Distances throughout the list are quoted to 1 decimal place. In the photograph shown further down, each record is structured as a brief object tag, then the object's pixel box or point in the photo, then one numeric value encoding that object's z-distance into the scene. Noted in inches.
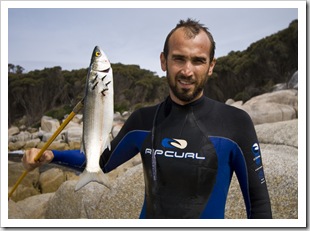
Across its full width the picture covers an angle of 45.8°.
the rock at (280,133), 219.8
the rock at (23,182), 258.4
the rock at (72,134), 365.9
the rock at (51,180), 318.3
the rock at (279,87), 434.4
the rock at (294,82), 406.7
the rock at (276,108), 325.4
